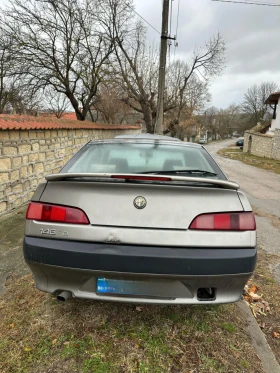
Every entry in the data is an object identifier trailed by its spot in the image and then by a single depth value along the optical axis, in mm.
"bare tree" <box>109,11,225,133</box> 19594
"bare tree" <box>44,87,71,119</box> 25219
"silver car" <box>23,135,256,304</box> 1606
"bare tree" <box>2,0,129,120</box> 14383
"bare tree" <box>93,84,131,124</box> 21125
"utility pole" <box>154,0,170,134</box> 11586
